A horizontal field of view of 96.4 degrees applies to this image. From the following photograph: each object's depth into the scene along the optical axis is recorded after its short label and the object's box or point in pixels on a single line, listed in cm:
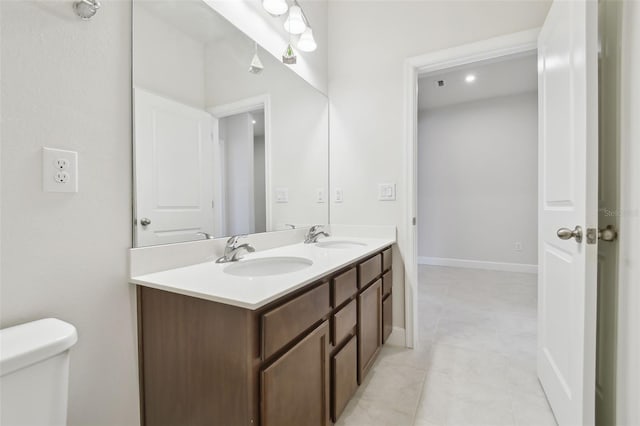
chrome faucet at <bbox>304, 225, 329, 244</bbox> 196
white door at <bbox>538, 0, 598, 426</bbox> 98
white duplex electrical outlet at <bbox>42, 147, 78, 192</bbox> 78
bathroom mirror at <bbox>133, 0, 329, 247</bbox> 105
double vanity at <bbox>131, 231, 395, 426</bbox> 79
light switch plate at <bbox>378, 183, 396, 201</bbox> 203
